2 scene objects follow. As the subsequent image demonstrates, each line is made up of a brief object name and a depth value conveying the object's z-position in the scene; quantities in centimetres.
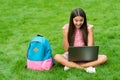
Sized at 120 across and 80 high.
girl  478
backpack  471
